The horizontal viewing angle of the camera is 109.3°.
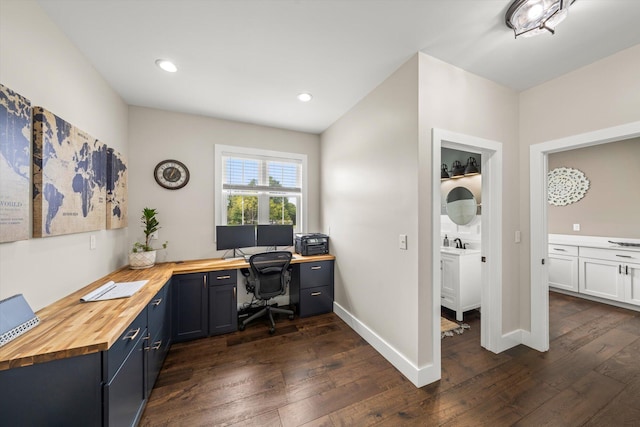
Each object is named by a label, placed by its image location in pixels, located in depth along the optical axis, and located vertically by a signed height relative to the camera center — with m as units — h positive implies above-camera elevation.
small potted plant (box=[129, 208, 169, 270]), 2.45 -0.39
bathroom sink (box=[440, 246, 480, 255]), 2.97 -0.47
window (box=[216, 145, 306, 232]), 3.22 +0.44
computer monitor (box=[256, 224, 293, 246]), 3.21 -0.28
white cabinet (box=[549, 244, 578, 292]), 3.66 -0.85
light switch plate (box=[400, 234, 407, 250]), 1.98 -0.22
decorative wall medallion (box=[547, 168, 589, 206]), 3.84 +0.52
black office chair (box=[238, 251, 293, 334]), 2.67 -0.75
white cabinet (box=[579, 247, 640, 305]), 3.12 -0.85
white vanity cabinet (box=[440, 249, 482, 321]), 2.91 -0.85
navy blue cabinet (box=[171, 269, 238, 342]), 2.47 -1.00
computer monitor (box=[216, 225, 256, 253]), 2.98 -0.28
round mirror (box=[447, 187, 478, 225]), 3.48 +0.16
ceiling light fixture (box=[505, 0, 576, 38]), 1.35 +1.25
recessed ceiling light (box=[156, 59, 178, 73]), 1.94 +1.32
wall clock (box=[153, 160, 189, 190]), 2.85 +0.54
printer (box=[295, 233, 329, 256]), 3.22 -0.40
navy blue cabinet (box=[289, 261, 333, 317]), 3.05 -0.99
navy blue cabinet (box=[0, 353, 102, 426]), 0.94 -0.78
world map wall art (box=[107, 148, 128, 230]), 2.19 +0.27
